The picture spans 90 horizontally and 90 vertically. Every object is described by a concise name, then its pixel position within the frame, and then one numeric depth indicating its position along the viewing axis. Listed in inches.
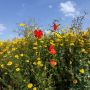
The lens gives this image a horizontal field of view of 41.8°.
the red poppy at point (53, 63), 79.2
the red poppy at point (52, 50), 79.7
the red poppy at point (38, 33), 84.9
